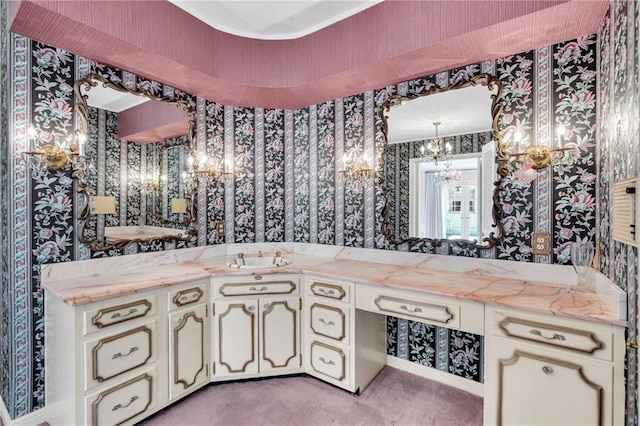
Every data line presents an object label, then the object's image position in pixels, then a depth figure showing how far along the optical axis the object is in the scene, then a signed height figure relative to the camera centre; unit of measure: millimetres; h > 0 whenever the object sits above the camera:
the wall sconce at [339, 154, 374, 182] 2742 +335
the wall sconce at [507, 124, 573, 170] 1977 +338
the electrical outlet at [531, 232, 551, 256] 2010 -222
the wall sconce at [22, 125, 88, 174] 1917 +356
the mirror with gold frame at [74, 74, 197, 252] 2135 -39
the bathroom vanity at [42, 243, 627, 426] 1466 -672
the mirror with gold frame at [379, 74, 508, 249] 2154 +258
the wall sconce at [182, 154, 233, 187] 2775 +354
